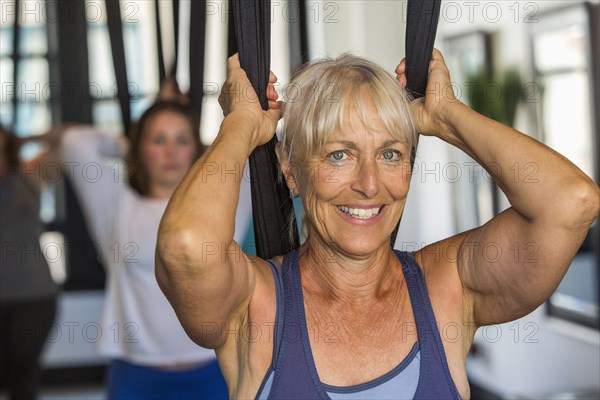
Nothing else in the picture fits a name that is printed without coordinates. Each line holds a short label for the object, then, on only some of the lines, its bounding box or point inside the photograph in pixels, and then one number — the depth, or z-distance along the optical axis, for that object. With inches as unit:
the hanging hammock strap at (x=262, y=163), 66.4
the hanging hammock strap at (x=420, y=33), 67.0
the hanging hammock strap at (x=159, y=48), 111.3
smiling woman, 58.6
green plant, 172.2
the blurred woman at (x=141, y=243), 108.7
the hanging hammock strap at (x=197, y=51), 100.3
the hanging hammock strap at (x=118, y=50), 99.9
